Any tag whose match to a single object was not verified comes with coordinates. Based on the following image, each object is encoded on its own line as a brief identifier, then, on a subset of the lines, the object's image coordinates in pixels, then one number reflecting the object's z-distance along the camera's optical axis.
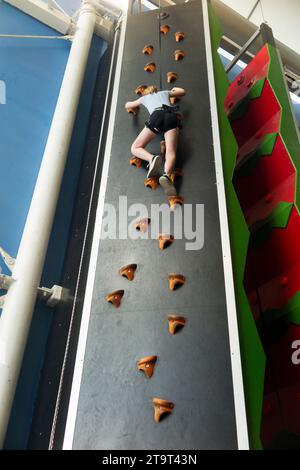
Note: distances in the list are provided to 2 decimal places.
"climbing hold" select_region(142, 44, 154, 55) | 4.41
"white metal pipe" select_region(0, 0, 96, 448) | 2.87
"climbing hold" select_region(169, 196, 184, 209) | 3.20
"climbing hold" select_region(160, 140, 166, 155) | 3.52
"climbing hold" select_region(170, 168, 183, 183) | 3.35
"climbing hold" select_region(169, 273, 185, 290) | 2.79
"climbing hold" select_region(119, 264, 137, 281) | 2.91
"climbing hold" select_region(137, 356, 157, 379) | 2.47
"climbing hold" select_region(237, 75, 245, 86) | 4.65
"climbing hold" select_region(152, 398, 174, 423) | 2.31
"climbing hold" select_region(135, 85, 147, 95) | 4.04
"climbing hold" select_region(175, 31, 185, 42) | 4.44
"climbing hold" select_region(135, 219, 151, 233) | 3.13
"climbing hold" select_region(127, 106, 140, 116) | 3.90
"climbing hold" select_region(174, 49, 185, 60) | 4.25
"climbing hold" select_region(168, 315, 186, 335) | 2.60
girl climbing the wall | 3.25
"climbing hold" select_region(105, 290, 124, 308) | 2.81
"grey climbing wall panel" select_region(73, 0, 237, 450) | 2.29
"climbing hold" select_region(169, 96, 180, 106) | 3.82
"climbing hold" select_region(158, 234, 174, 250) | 3.00
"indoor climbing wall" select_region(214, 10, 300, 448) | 3.01
